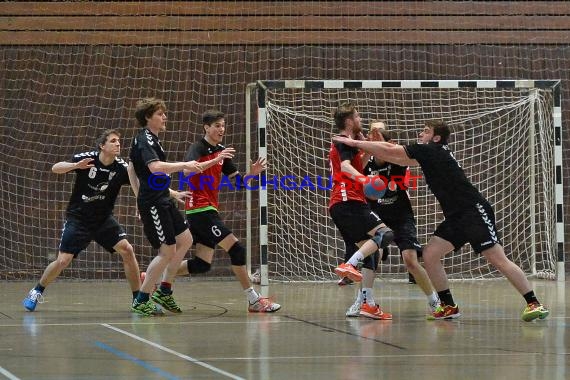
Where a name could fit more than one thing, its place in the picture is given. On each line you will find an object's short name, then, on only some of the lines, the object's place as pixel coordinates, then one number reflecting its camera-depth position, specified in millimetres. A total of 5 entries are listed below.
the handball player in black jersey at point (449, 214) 17000
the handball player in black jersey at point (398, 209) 18719
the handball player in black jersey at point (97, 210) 19594
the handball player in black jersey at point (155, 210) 18203
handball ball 17562
